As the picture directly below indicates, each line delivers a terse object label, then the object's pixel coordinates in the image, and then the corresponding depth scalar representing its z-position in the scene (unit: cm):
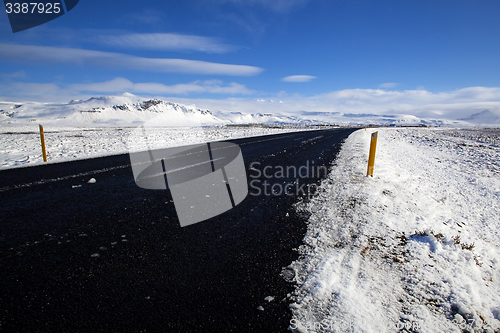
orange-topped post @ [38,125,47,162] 844
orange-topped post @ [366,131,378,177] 598
